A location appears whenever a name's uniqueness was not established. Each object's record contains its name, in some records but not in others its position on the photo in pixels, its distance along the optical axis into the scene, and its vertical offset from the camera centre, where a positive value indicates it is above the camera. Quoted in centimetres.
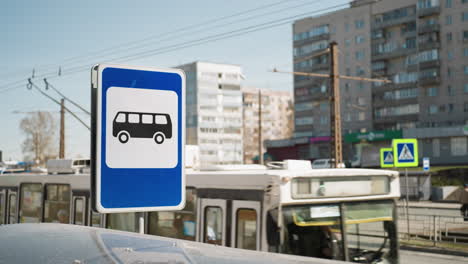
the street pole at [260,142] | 3691 +103
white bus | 682 -74
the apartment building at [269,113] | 13362 +1153
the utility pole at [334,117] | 2327 +171
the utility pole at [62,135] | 3368 +151
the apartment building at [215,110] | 11350 +1020
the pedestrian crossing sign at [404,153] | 1814 +11
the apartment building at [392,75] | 6400 +1061
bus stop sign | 350 +13
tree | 8506 +448
